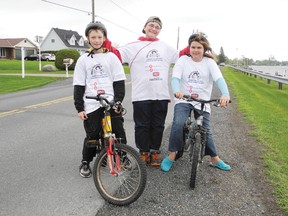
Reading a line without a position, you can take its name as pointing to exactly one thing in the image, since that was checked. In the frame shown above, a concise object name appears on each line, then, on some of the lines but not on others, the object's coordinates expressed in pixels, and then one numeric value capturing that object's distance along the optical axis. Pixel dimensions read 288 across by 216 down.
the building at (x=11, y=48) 49.71
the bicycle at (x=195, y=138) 2.93
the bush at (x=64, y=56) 21.27
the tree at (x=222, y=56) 102.53
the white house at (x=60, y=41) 54.32
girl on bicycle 3.21
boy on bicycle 2.91
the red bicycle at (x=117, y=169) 2.58
